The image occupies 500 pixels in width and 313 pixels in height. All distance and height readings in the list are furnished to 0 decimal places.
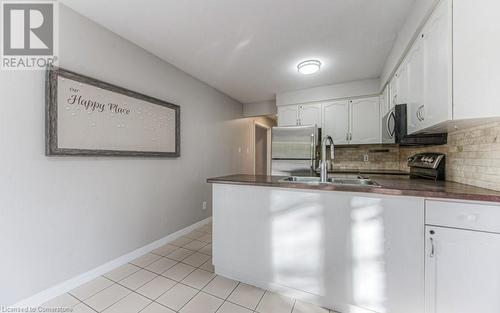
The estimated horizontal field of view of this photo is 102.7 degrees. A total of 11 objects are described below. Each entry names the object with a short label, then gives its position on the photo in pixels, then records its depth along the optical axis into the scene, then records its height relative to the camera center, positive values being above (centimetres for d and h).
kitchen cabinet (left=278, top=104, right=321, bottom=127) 366 +77
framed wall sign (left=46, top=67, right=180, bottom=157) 161 +35
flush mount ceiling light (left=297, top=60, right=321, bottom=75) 260 +118
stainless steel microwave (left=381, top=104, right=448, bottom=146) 182 +22
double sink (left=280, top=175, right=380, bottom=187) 188 -24
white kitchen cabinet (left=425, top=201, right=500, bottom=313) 107 -58
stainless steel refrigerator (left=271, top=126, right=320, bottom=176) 335 +9
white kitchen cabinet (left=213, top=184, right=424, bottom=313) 128 -67
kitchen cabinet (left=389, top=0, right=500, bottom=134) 102 +54
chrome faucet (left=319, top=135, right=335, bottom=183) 183 -13
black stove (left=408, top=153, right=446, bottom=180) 182 -10
